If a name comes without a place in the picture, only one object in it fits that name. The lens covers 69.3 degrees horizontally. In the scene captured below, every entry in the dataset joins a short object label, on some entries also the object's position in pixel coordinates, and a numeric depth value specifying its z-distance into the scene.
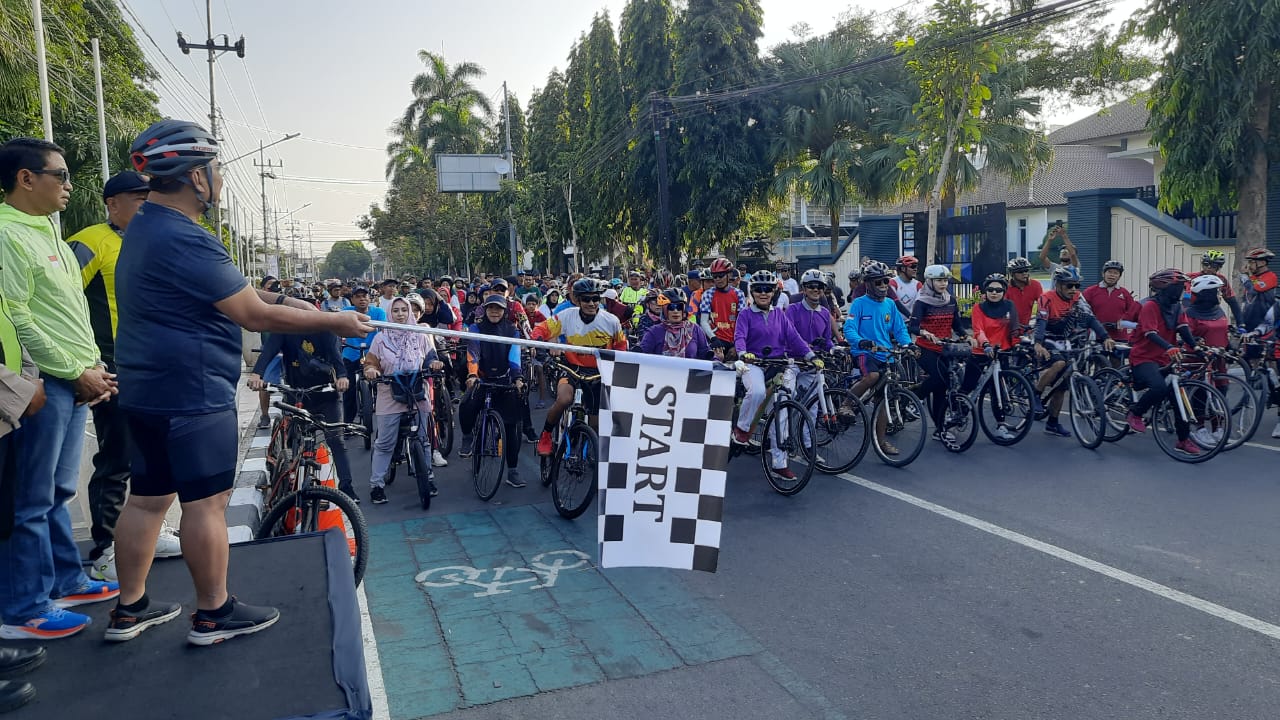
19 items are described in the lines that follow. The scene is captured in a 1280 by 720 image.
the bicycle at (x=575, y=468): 7.29
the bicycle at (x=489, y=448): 8.20
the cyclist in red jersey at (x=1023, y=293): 10.24
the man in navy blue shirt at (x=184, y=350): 3.14
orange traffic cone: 5.29
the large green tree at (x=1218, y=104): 15.37
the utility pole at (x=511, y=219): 40.12
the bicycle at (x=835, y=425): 8.42
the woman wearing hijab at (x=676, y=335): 8.28
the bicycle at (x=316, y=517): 5.25
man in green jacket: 3.36
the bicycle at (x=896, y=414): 8.54
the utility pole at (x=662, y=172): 26.59
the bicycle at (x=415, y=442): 7.90
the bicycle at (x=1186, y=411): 8.40
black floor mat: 2.84
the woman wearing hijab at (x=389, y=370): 8.12
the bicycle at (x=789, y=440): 7.74
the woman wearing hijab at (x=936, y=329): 9.32
